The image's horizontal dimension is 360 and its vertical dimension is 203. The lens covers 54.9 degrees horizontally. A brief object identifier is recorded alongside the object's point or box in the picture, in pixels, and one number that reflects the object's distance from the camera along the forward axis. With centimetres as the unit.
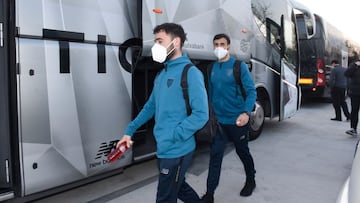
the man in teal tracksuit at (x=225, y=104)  341
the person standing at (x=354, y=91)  677
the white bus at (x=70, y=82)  280
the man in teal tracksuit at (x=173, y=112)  230
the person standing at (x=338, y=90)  909
